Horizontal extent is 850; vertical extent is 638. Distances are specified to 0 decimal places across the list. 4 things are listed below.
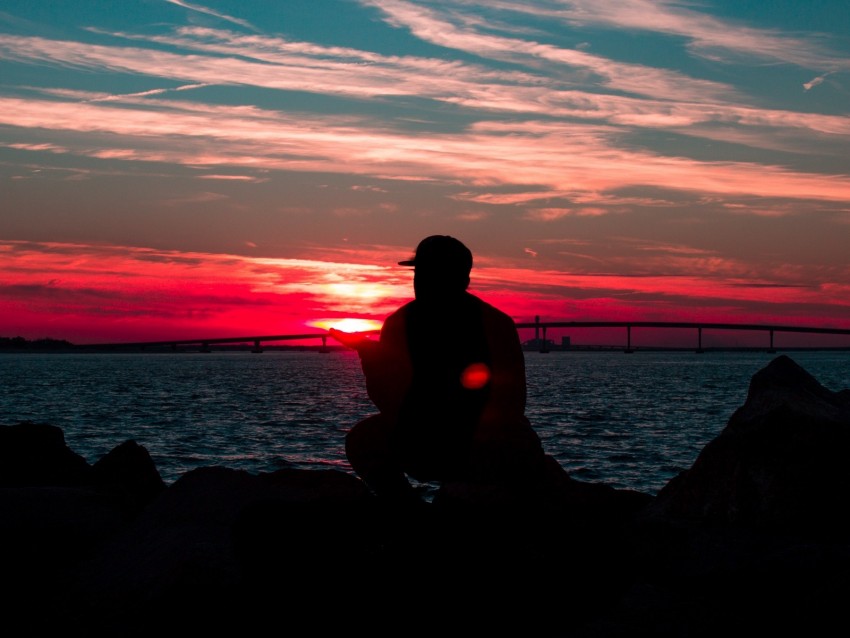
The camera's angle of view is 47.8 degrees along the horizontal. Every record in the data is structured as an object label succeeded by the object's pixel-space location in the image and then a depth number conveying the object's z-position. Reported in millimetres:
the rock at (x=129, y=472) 10742
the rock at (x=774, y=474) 7820
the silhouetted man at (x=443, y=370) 4949
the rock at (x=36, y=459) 10539
